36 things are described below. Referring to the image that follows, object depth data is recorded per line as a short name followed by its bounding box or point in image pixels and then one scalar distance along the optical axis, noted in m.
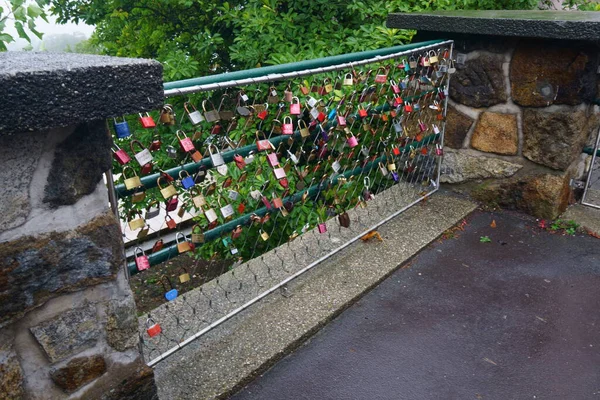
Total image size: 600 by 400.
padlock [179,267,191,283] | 1.97
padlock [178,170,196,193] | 1.79
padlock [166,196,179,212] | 1.86
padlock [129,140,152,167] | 1.60
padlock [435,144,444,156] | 3.42
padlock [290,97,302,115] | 2.19
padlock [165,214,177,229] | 1.83
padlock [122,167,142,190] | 1.60
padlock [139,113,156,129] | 1.60
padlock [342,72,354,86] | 2.49
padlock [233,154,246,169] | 1.98
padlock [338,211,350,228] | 2.84
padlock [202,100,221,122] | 1.81
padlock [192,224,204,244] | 1.95
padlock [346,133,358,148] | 2.51
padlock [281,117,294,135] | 2.21
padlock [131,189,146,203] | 1.67
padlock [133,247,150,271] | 1.76
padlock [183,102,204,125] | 1.77
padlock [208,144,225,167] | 1.85
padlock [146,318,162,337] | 1.84
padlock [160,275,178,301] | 1.94
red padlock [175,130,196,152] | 1.76
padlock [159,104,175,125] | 1.68
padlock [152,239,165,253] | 1.89
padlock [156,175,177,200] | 1.73
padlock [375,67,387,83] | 2.69
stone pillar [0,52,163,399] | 1.14
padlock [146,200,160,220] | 1.77
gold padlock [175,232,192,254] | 1.93
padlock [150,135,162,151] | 1.73
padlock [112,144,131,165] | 1.57
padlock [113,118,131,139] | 1.50
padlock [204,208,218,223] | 1.96
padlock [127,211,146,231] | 1.74
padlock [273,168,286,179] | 2.13
